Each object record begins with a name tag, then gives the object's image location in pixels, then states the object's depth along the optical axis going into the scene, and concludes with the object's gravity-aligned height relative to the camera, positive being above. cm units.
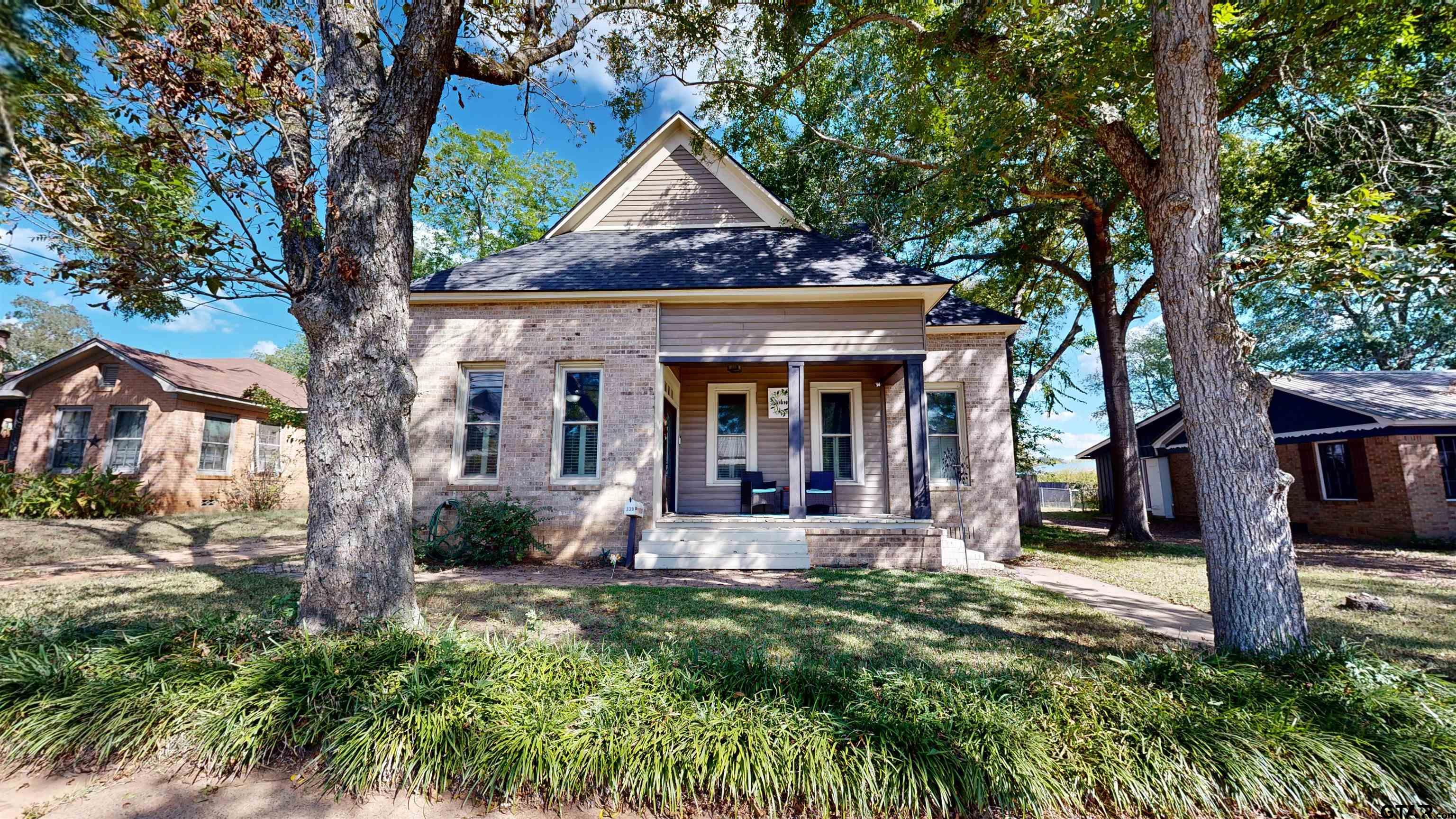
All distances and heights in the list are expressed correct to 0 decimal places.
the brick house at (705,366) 885 +168
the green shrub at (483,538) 834 -81
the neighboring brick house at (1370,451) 1184 +80
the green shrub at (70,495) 1212 -24
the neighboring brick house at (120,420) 1439 +168
